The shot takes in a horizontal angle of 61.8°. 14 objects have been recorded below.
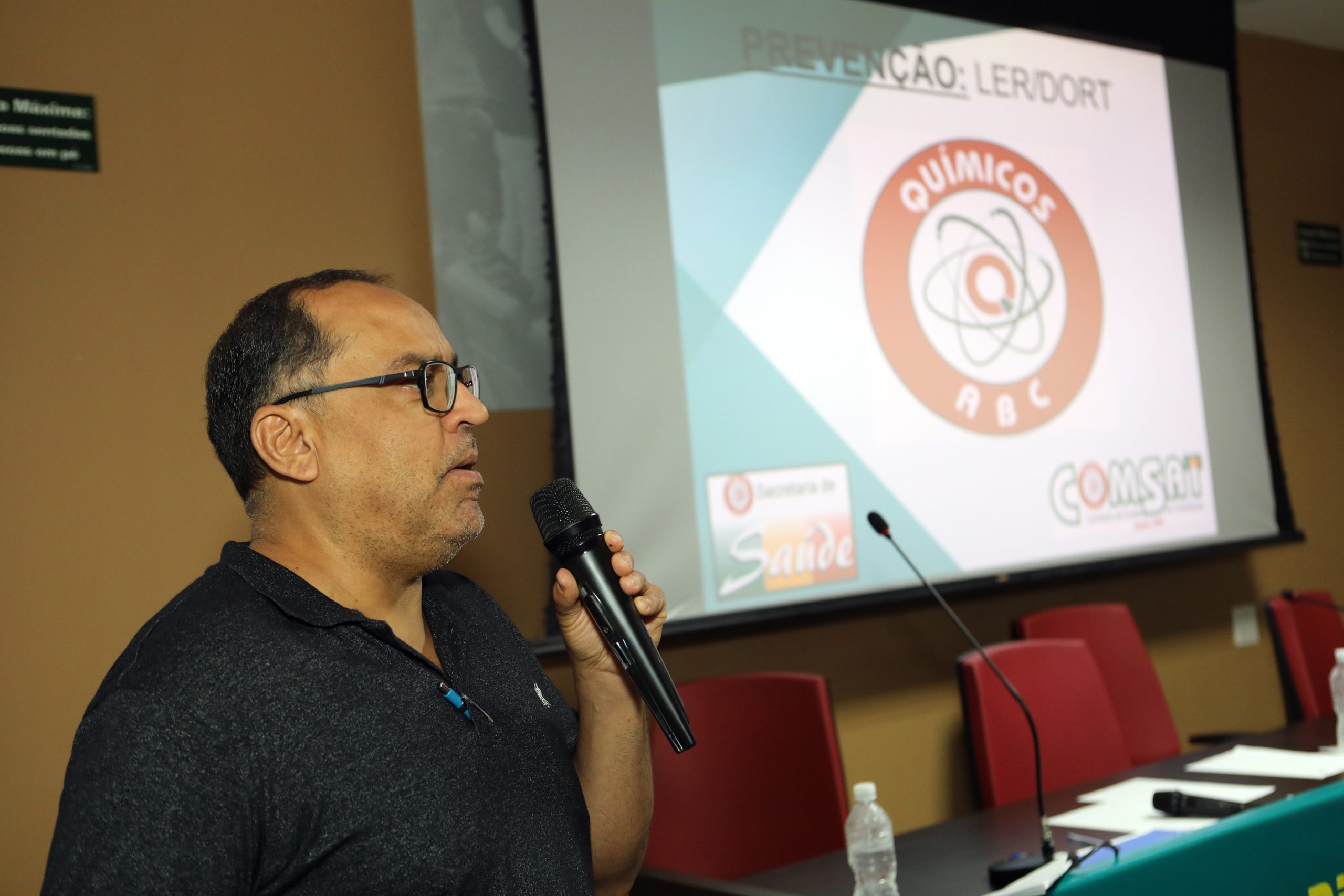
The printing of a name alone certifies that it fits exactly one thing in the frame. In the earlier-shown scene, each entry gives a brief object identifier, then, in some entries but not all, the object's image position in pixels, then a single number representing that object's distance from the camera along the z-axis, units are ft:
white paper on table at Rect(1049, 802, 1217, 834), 6.89
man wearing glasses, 3.38
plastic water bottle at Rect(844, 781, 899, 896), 6.20
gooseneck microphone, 6.10
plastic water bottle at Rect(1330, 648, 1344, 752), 8.80
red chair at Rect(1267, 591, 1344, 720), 11.83
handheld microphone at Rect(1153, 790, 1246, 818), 6.90
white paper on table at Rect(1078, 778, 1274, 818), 7.49
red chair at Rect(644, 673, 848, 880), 8.23
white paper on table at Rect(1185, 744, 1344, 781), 8.05
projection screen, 9.12
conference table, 6.24
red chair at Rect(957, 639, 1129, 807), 8.77
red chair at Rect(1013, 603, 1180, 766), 11.02
